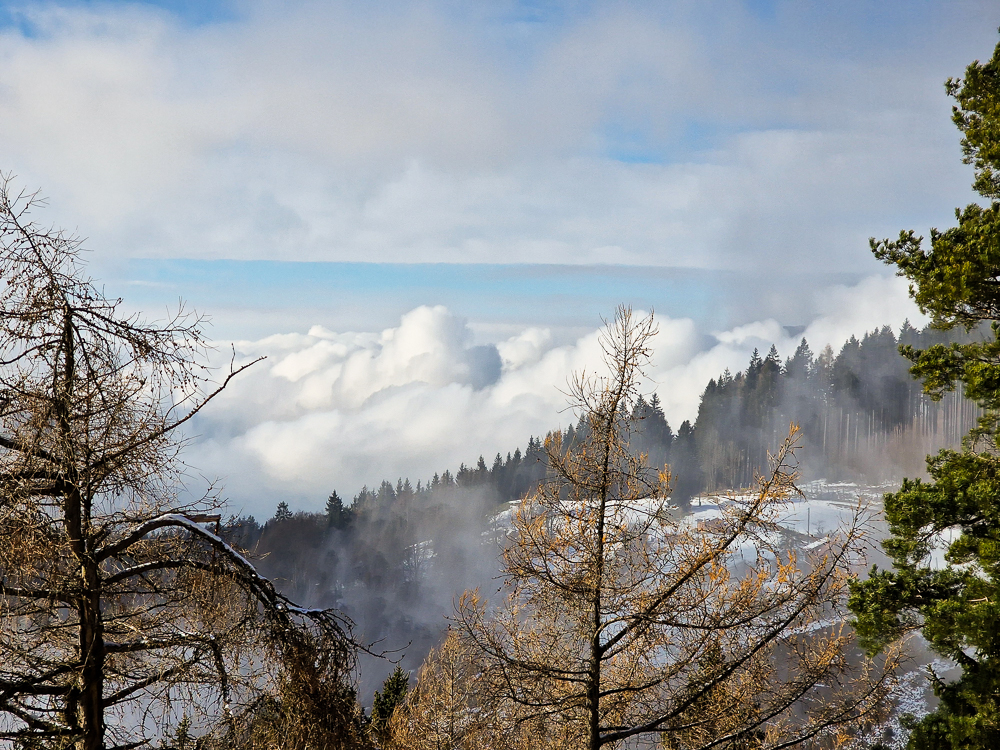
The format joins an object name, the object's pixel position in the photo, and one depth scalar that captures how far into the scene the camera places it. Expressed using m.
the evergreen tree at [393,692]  18.56
